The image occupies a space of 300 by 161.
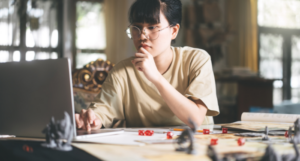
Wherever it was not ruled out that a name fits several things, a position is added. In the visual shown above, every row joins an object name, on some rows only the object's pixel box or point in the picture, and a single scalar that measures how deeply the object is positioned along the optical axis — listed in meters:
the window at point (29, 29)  3.82
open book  0.97
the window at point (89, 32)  4.07
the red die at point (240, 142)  0.68
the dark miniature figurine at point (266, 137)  0.76
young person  1.08
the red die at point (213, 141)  0.69
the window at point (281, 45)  4.61
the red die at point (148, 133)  0.86
